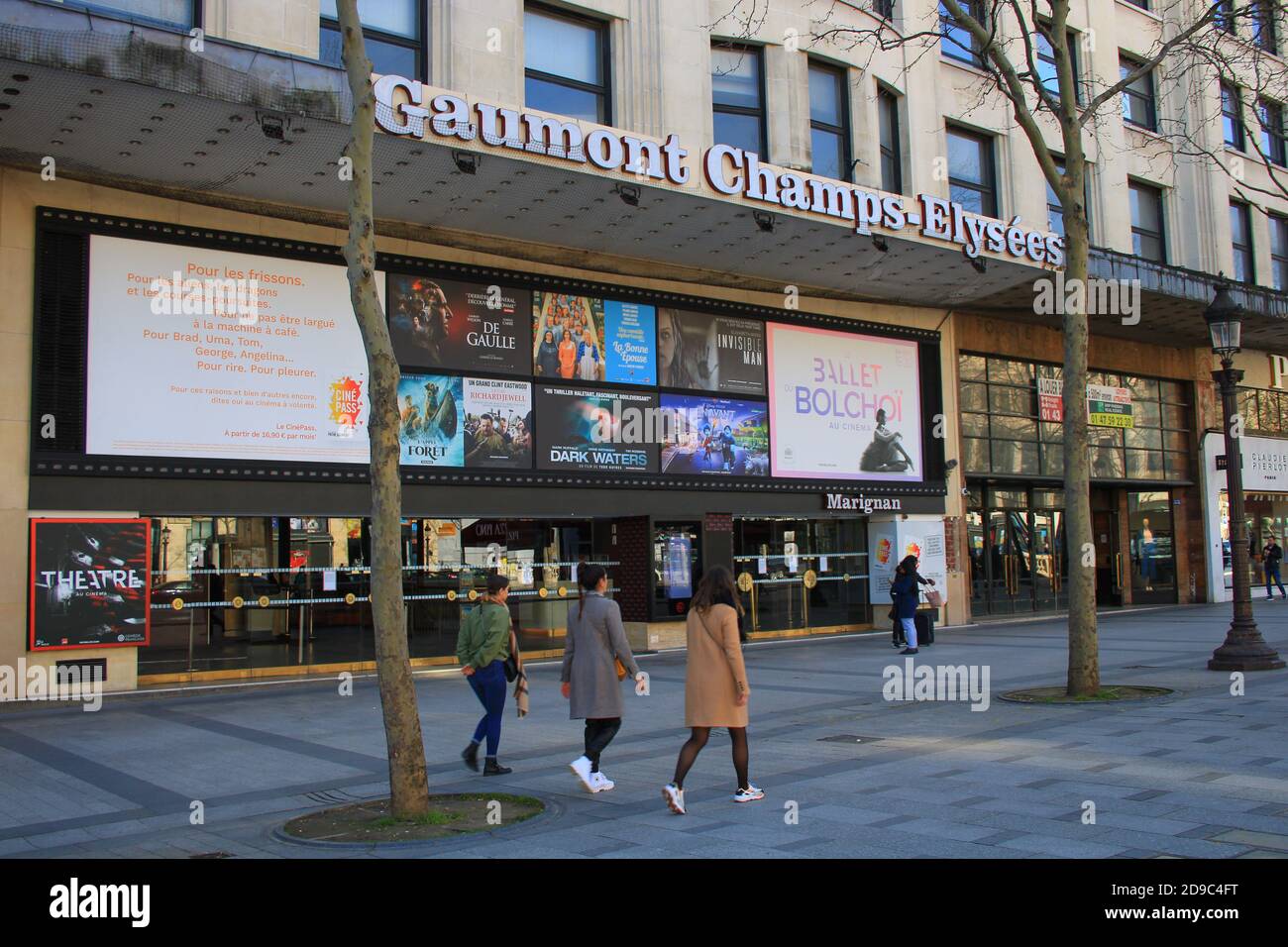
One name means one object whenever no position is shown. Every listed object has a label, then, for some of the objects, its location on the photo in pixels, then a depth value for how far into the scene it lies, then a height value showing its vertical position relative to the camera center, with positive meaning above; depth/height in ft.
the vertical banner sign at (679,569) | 67.00 -0.92
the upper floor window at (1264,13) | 40.24 +20.23
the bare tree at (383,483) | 24.36 +1.75
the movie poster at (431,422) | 56.54 +7.17
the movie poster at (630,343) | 64.90 +12.57
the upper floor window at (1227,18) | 40.19 +19.66
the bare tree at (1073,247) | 40.57 +11.47
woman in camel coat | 25.09 -2.78
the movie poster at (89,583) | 45.65 -0.59
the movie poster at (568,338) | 61.98 +12.42
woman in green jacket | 29.58 -2.62
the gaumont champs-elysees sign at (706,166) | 45.91 +18.86
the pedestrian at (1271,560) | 103.53 -2.08
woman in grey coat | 27.17 -2.81
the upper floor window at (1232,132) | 106.11 +39.19
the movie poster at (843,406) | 73.15 +9.90
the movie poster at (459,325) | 57.00 +12.42
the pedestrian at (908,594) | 60.13 -2.59
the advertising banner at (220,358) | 48.32 +9.59
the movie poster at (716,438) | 67.41 +7.18
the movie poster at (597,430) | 61.82 +7.20
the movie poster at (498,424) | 58.90 +7.27
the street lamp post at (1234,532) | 47.85 +0.31
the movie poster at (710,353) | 67.46 +12.51
